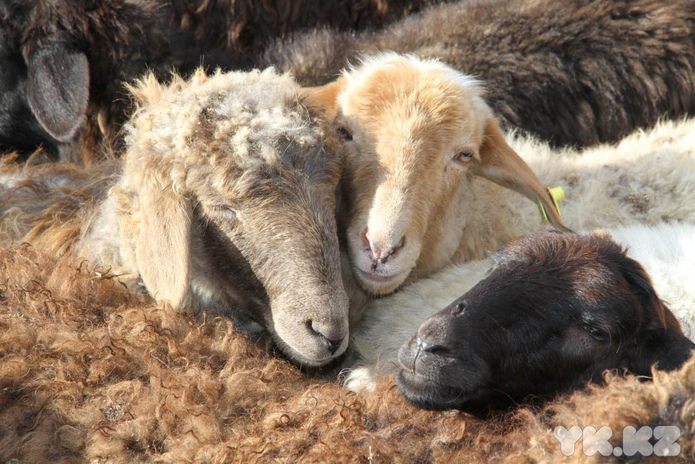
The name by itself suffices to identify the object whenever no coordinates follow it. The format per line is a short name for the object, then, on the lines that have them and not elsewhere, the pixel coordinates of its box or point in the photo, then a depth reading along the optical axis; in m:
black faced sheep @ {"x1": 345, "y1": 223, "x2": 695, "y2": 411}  5.55
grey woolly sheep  6.19
